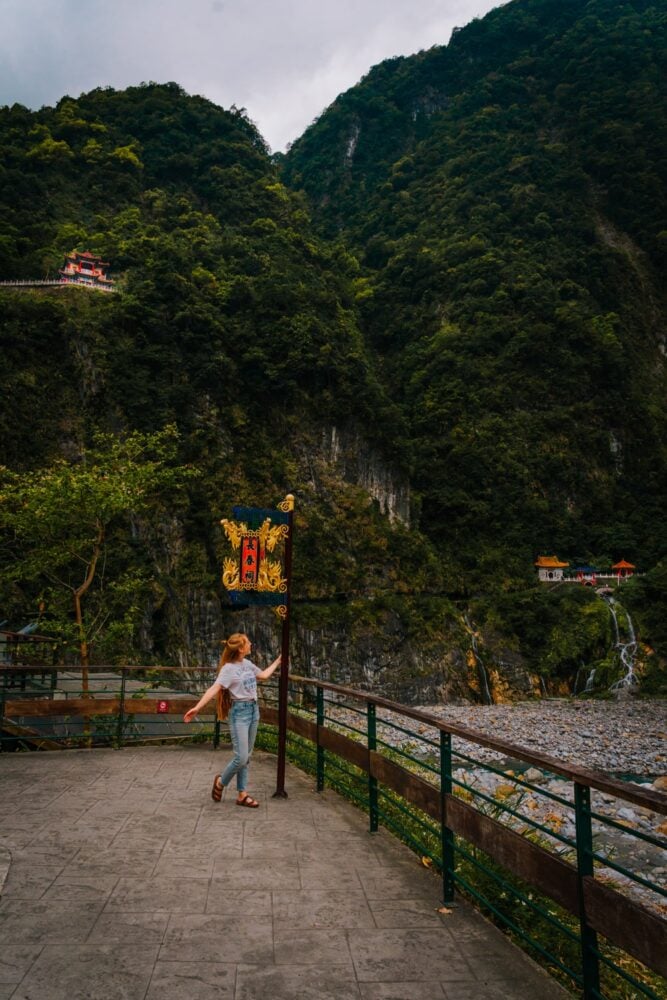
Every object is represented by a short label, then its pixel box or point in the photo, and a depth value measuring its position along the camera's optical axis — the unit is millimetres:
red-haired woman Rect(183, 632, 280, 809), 5391
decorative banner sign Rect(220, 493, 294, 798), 5672
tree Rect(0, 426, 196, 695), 9625
